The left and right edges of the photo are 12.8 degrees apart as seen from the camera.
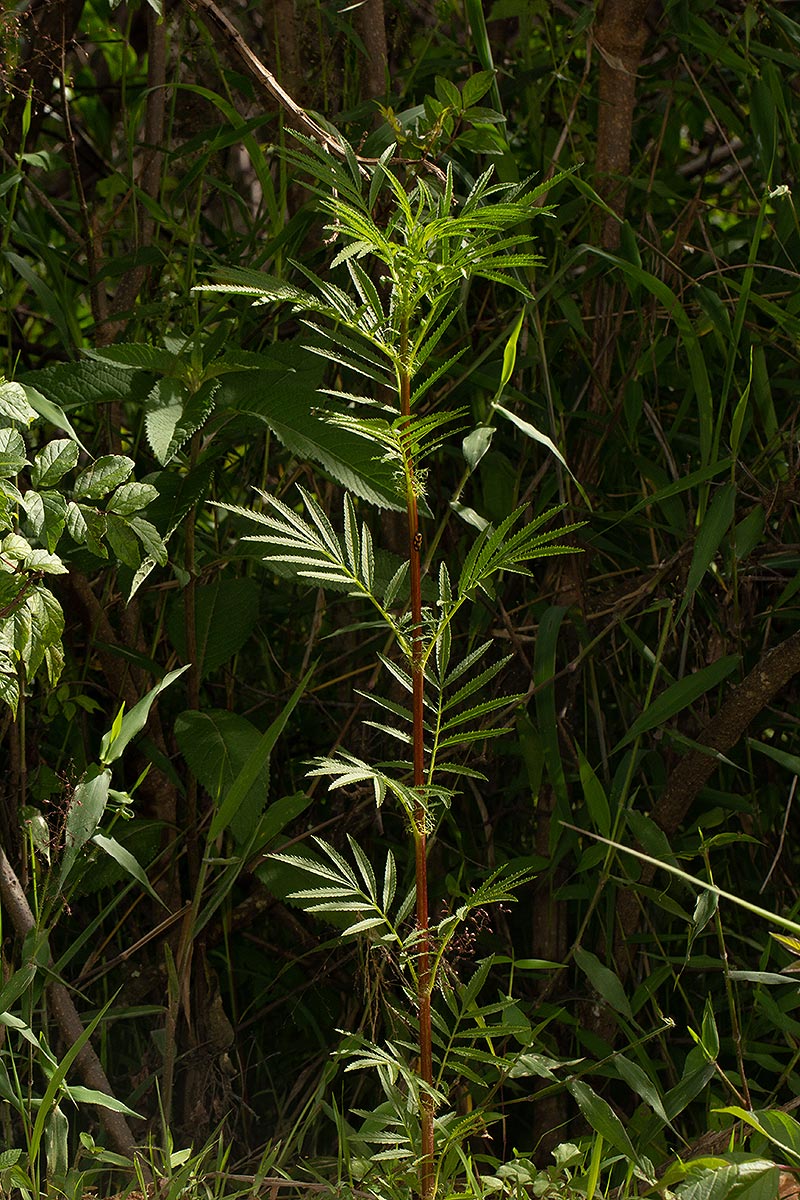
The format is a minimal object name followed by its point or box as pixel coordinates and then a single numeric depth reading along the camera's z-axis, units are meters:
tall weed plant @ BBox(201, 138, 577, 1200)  3.67
